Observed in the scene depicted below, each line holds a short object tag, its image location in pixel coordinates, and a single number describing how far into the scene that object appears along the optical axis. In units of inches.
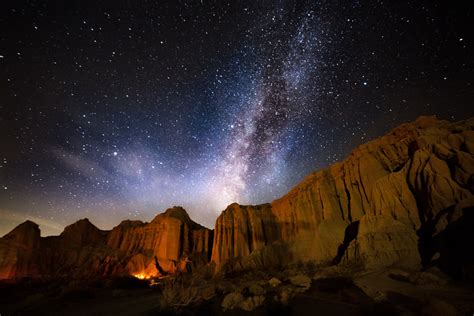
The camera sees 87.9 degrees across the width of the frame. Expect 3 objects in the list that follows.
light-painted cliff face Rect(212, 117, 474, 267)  740.0
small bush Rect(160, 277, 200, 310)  447.5
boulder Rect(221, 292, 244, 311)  485.1
